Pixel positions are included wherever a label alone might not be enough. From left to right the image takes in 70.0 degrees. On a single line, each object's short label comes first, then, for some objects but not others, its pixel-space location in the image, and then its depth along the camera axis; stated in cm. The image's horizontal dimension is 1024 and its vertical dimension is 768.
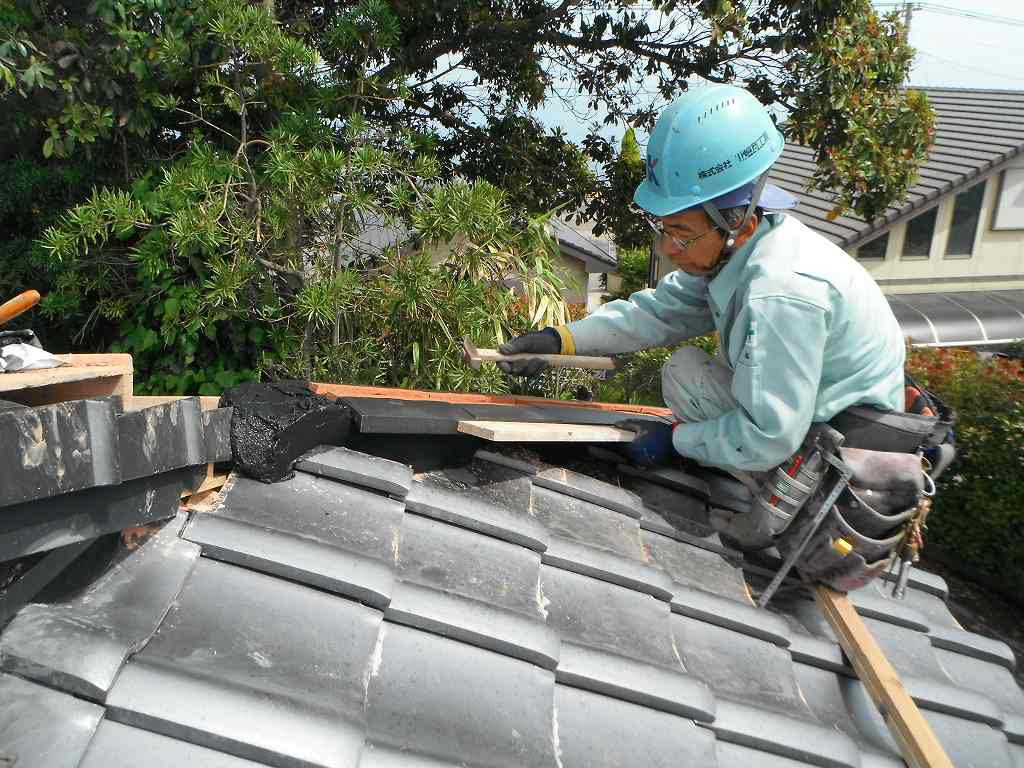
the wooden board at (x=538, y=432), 233
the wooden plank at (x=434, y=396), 260
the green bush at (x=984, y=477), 729
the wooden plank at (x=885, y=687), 192
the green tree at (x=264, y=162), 444
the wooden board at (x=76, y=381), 153
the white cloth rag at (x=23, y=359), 156
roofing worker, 219
